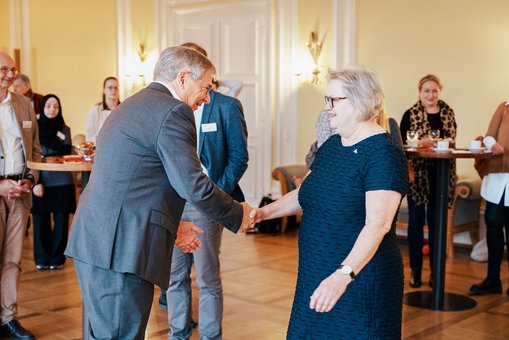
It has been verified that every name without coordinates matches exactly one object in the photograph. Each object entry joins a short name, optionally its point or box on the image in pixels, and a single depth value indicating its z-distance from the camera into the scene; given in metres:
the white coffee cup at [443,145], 5.15
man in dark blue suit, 4.03
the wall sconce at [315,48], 8.87
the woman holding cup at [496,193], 5.57
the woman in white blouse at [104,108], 7.15
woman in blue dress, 2.53
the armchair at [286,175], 8.58
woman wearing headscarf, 6.70
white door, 9.61
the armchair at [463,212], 7.31
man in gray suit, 2.67
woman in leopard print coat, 6.02
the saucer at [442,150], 5.09
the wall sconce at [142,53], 10.82
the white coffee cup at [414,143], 5.52
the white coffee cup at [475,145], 5.40
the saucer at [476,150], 5.19
